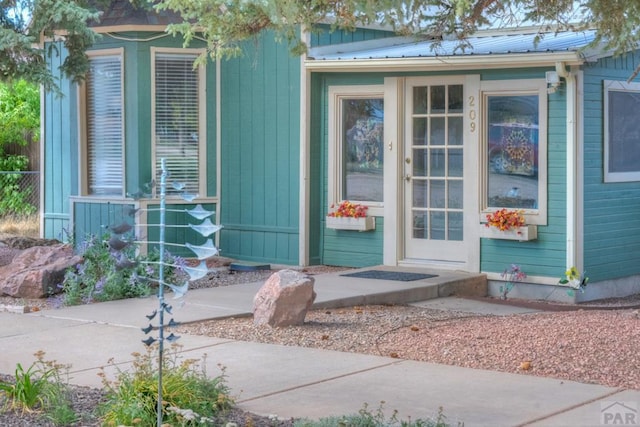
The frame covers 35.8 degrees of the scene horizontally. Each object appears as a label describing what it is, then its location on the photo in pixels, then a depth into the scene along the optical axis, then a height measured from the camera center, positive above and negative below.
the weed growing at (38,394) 5.79 -1.13
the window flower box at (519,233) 10.93 -0.32
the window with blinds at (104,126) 13.09 +1.05
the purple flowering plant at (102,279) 10.14 -0.78
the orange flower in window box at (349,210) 12.30 -0.07
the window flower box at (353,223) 12.22 -0.23
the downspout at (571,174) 10.74 +0.33
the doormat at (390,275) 11.14 -0.82
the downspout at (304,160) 12.55 +0.56
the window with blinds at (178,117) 12.96 +1.15
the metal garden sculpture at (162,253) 5.06 -0.25
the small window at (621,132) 11.31 +0.85
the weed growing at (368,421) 5.12 -1.14
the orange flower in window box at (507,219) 11.00 -0.17
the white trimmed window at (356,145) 12.34 +0.75
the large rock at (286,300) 8.42 -0.82
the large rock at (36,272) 10.38 -0.73
